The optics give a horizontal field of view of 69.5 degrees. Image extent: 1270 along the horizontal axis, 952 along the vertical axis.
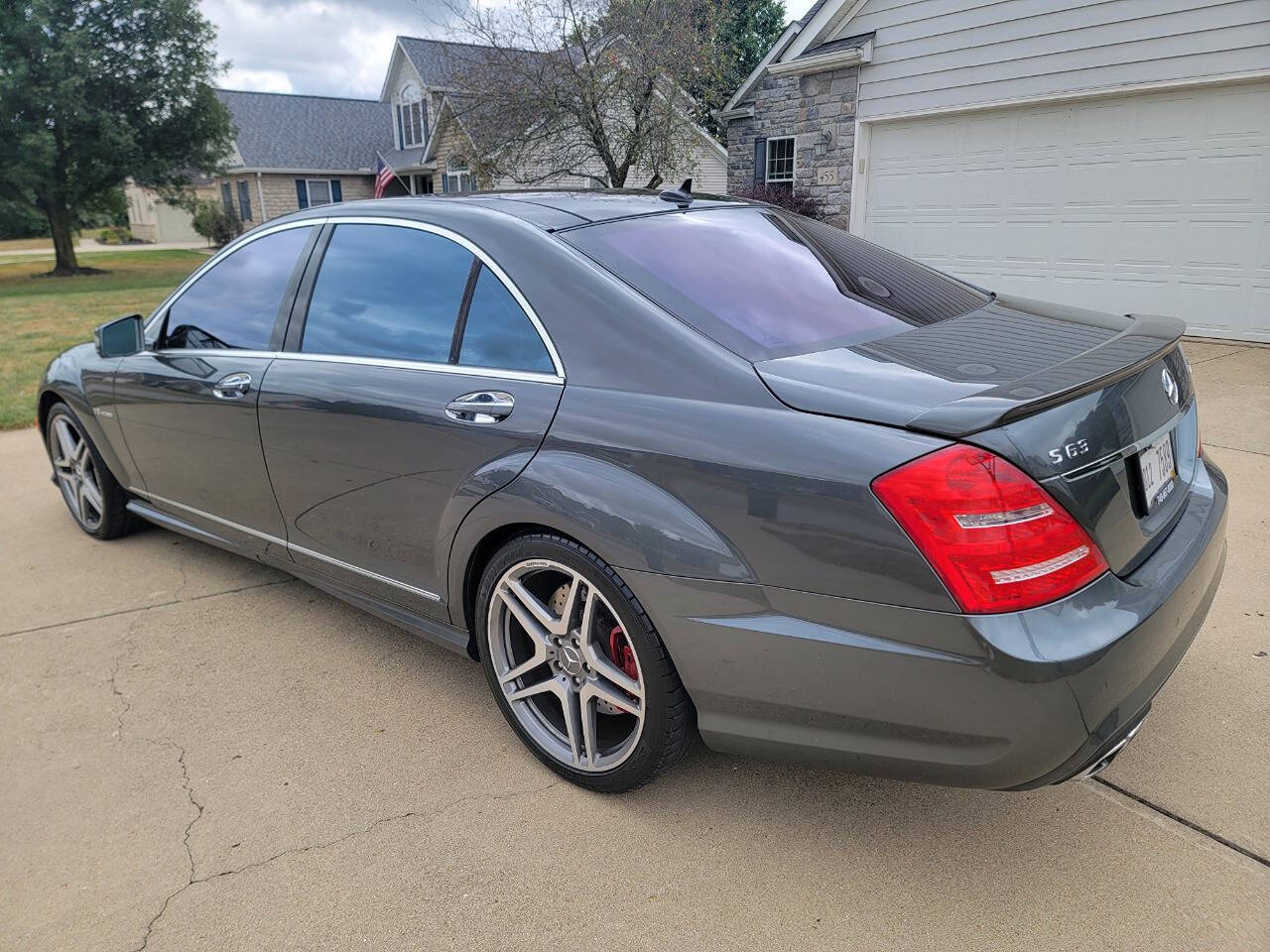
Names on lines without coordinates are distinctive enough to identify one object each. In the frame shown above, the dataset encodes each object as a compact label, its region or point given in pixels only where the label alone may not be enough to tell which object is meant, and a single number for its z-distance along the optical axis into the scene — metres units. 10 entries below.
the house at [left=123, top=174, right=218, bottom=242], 43.88
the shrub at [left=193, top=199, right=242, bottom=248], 33.66
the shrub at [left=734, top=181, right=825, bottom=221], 12.15
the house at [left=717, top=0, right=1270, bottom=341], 8.27
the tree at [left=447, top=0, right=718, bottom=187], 14.09
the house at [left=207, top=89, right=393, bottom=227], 36.66
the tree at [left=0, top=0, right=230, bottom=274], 22.23
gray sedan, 1.82
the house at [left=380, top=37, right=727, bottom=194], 16.52
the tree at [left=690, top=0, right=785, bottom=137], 31.50
